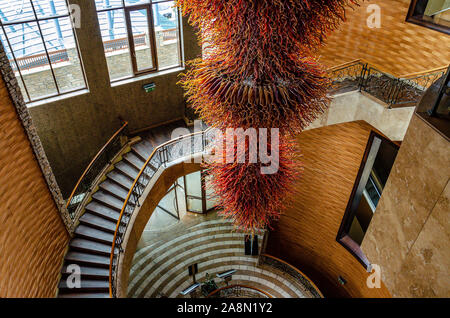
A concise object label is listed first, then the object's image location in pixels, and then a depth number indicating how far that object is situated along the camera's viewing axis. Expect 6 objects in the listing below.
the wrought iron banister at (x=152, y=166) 6.87
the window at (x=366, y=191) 7.30
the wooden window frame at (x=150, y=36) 7.62
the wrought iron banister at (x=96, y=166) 7.69
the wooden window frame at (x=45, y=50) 6.43
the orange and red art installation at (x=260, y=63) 2.86
